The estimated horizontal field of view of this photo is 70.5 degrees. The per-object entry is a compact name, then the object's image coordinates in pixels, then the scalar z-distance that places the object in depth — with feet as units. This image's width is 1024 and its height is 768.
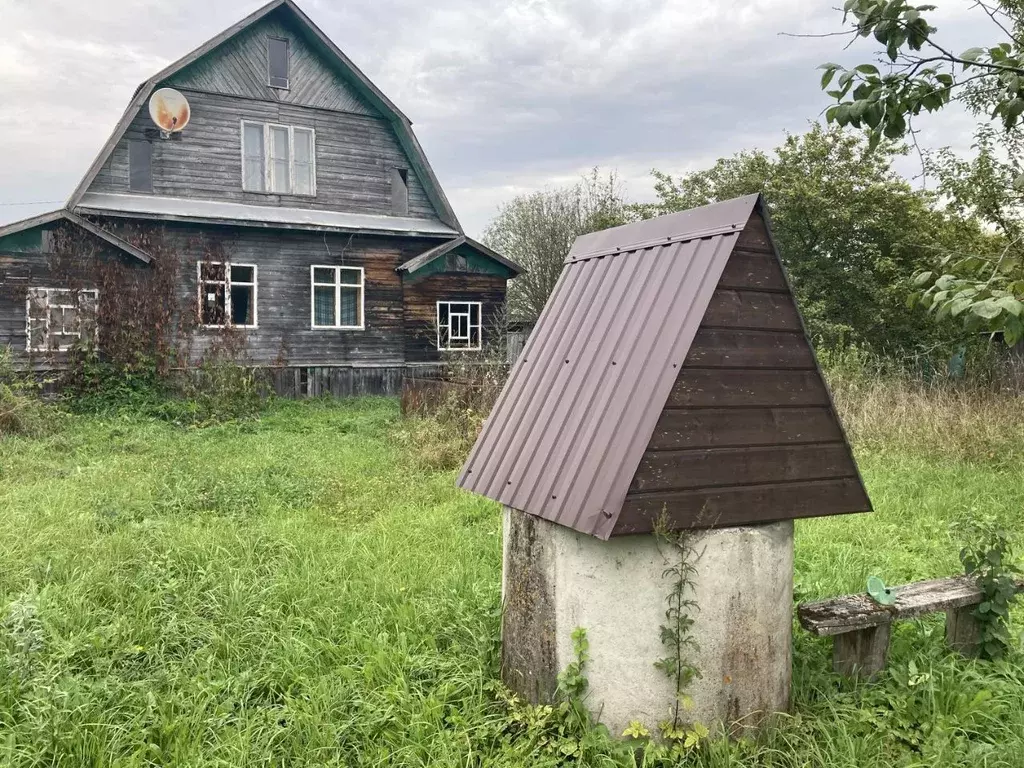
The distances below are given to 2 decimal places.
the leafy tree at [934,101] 6.72
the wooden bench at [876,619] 11.17
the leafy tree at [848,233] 59.31
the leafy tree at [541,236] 100.32
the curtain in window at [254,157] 55.72
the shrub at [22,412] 35.55
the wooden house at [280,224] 47.78
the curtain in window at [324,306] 57.93
